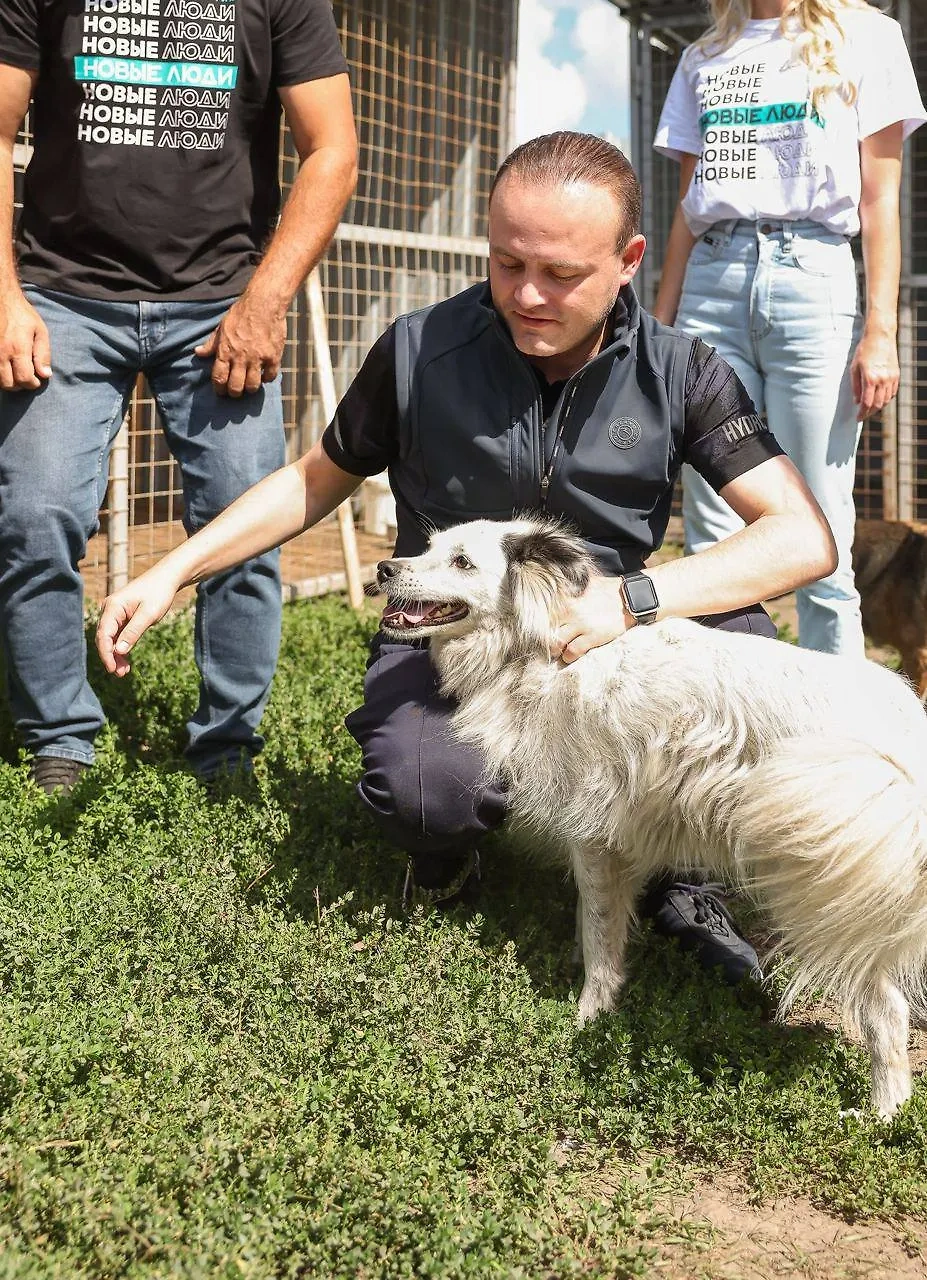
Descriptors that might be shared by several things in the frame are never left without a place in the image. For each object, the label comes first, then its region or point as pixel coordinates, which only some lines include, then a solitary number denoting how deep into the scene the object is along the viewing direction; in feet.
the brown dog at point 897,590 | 17.74
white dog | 7.72
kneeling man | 8.46
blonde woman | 12.17
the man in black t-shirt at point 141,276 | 11.50
